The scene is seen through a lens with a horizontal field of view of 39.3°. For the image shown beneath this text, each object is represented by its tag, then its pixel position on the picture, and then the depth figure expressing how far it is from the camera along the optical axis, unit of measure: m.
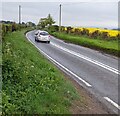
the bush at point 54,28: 40.74
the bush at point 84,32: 26.35
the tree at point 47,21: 57.04
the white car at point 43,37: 19.73
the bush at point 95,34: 23.27
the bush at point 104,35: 21.54
